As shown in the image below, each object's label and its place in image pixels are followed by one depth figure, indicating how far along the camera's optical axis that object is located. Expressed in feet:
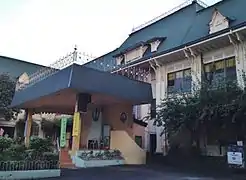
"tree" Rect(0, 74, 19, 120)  55.53
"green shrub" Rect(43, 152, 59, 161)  24.39
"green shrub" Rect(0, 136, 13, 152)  25.34
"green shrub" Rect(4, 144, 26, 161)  23.83
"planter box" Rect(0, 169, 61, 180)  21.67
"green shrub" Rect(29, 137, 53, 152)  26.05
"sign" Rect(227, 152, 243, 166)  27.99
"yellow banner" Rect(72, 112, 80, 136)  30.53
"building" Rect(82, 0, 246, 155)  35.09
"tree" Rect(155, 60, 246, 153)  28.94
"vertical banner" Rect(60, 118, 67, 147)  26.23
